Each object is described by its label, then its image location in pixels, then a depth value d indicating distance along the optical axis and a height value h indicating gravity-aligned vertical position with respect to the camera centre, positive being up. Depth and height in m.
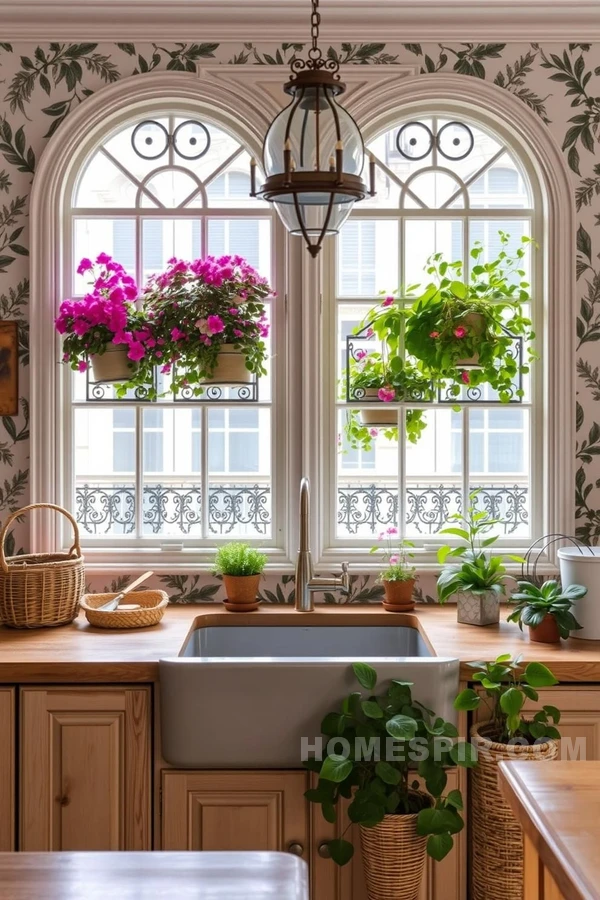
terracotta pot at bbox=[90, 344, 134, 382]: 3.04 +0.32
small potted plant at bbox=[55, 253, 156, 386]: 2.99 +0.43
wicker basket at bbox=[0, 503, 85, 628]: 2.71 -0.39
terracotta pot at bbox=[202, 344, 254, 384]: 3.02 +0.31
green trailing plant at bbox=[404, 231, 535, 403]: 3.05 +0.46
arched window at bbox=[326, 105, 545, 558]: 3.21 +0.51
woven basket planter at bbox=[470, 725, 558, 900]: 2.29 -0.93
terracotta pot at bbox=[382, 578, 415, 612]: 3.01 -0.44
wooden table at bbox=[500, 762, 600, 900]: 1.14 -0.50
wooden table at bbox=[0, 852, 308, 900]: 1.22 -0.58
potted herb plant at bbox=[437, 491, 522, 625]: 2.81 -0.39
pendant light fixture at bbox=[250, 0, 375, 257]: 1.73 +0.60
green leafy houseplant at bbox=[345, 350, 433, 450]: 3.15 +0.27
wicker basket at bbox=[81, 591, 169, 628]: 2.76 -0.47
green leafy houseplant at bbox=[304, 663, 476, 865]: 2.21 -0.74
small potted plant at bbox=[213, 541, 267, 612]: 2.99 -0.37
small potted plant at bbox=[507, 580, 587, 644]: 2.58 -0.43
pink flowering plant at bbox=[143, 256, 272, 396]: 3.00 +0.49
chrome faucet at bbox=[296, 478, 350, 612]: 2.95 -0.39
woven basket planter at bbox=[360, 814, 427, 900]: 2.25 -0.98
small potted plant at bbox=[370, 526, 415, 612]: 3.01 -0.41
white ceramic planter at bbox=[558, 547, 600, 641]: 2.63 -0.38
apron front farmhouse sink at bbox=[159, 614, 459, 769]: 2.33 -0.61
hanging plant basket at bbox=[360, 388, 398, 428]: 3.15 +0.15
